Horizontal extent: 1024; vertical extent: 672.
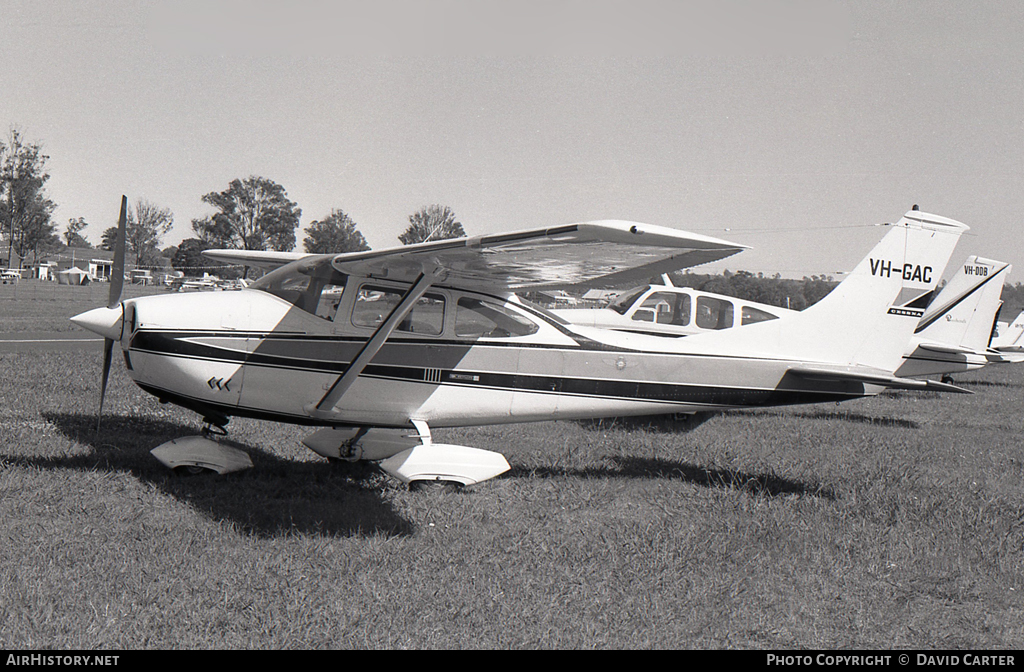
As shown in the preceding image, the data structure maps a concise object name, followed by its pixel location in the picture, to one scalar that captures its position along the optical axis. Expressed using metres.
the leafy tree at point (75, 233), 133.46
